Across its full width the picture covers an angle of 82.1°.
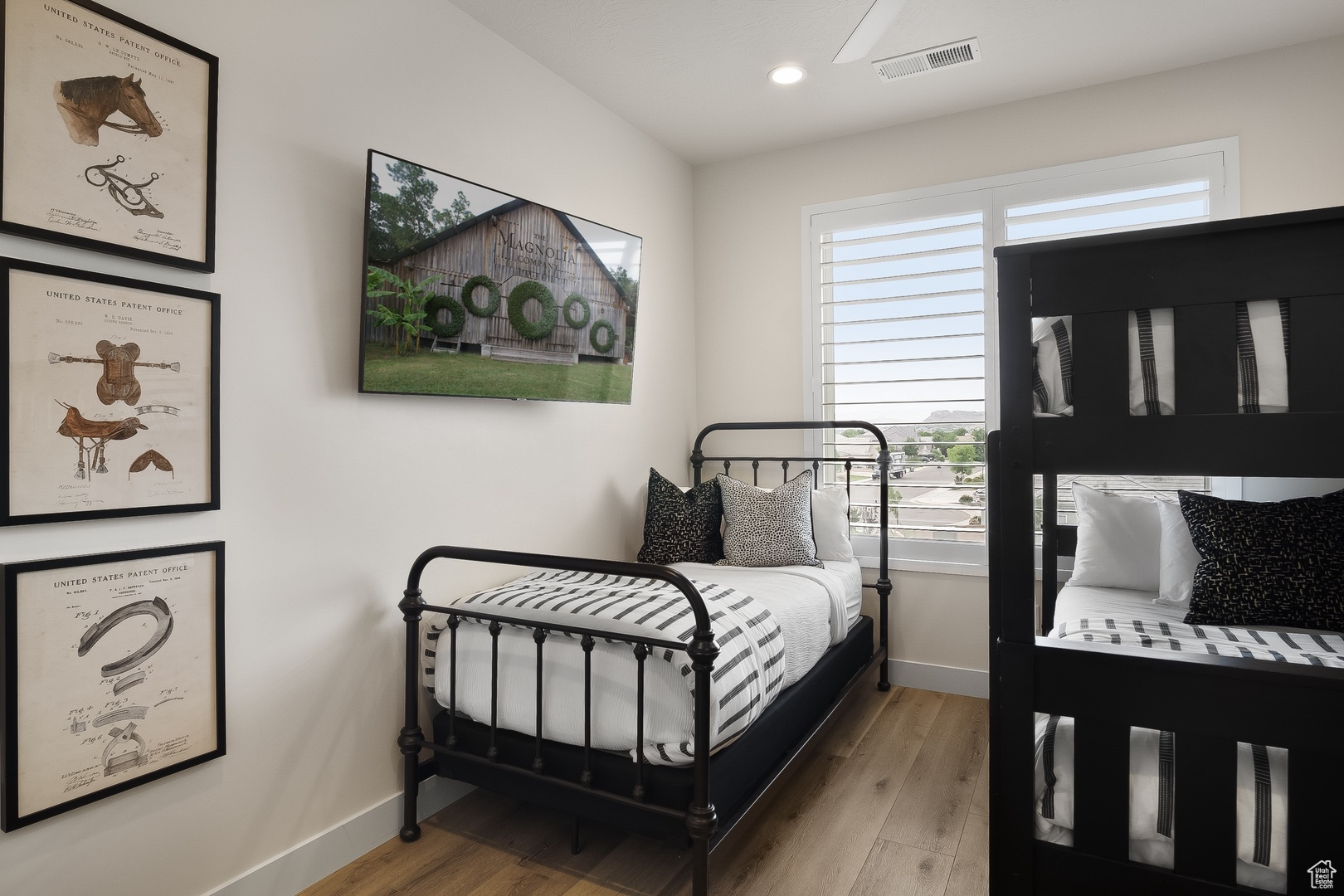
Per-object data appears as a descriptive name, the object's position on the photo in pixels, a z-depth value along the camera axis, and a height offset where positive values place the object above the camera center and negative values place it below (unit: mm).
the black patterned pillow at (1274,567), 2150 -317
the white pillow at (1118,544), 2705 -312
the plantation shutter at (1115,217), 2926 +948
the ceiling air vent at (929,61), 2723 +1440
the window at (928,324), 3123 +587
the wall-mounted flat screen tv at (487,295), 2072 +511
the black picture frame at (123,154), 1450 +624
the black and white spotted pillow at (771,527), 3062 -284
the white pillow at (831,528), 3271 -306
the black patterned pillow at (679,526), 3176 -289
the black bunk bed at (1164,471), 1279 -28
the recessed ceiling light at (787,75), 2865 +1436
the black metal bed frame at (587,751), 1754 -786
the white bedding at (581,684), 1863 -597
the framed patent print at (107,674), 1449 -444
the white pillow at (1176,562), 2475 -341
